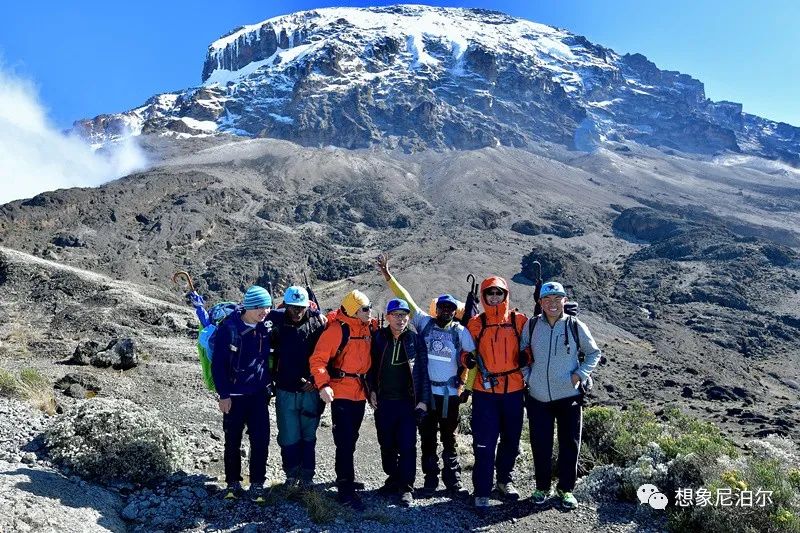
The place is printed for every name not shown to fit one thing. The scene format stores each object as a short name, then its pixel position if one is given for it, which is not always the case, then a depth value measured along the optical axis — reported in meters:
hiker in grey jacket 5.02
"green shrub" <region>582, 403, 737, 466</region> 5.92
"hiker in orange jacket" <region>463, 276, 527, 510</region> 5.11
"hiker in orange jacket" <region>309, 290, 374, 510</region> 5.01
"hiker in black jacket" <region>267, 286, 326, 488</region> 5.09
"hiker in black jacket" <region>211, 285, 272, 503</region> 4.92
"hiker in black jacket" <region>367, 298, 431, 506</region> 5.13
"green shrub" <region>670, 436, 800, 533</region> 4.42
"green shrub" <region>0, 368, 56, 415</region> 6.87
